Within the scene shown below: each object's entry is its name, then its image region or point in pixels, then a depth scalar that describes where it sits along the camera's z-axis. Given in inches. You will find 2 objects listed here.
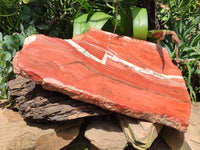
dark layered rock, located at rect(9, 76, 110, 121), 13.7
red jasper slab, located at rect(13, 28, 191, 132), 13.0
